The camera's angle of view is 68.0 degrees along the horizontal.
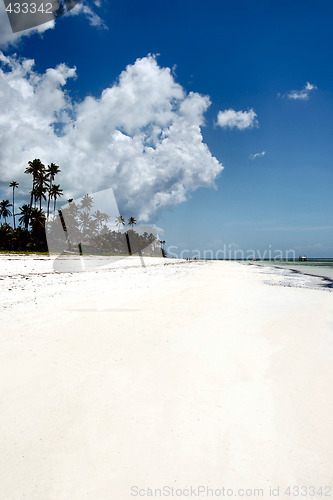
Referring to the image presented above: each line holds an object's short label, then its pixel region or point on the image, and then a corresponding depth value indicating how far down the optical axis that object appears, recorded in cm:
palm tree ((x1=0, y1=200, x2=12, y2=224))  8512
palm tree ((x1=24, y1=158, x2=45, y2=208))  6100
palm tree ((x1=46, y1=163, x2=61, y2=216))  6806
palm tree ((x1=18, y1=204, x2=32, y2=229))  6603
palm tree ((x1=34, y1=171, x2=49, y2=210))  6228
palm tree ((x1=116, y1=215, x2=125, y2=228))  11020
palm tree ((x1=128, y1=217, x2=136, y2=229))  12281
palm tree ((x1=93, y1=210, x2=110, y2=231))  9199
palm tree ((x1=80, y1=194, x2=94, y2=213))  8469
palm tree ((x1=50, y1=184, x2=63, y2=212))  7094
